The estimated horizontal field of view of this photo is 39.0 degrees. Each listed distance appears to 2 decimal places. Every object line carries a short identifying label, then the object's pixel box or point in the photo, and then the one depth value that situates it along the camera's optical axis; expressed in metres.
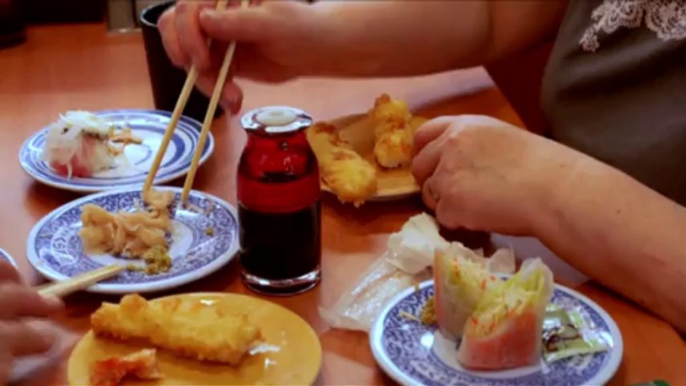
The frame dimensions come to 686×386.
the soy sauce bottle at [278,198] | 0.85
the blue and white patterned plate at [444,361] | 0.75
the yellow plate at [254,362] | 0.74
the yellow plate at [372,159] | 1.05
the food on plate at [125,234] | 0.92
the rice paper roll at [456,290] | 0.79
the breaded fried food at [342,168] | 1.02
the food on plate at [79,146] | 1.10
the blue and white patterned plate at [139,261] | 0.88
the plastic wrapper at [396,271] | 0.85
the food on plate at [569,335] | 0.78
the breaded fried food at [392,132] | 1.11
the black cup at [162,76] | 1.24
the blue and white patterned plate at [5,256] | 0.84
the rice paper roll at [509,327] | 0.76
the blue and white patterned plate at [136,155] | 1.09
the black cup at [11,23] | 1.53
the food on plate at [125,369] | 0.73
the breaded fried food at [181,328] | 0.75
